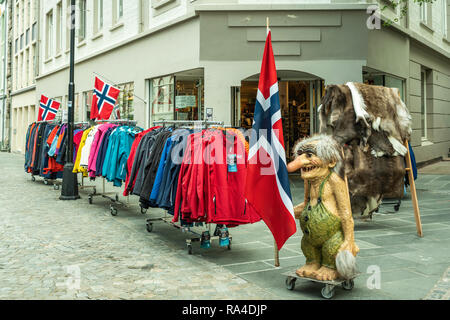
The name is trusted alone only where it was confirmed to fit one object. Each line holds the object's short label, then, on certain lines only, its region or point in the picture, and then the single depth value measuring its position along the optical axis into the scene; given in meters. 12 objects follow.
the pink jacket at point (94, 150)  9.27
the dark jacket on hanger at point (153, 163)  6.60
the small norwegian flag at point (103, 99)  10.79
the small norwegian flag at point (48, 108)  14.50
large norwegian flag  4.65
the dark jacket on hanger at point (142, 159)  6.88
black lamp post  11.04
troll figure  4.26
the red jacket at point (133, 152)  7.50
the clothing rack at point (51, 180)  13.65
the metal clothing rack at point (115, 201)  8.95
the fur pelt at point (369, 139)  6.93
